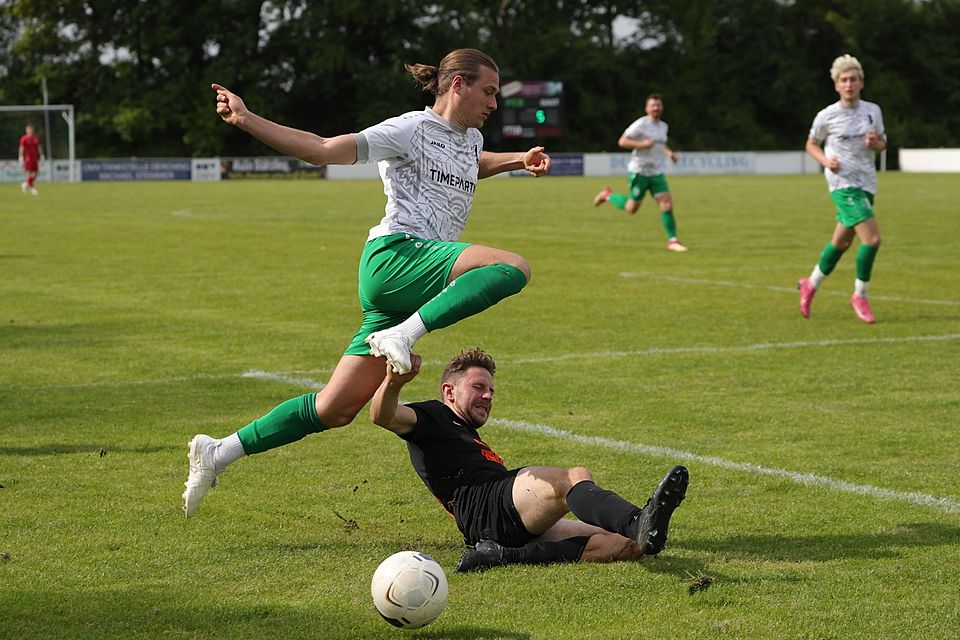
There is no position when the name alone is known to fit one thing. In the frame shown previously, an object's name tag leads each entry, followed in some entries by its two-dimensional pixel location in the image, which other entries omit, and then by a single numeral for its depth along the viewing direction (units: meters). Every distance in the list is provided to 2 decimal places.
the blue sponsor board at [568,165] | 58.56
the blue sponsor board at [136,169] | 53.06
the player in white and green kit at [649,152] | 20.61
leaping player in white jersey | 5.32
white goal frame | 51.00
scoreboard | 58.31
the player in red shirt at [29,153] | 40.34
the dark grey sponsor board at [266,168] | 54.69
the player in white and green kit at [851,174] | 11.98
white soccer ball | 4.18
